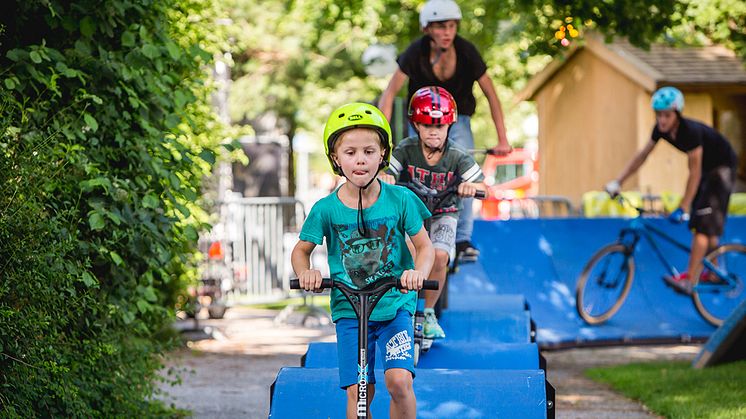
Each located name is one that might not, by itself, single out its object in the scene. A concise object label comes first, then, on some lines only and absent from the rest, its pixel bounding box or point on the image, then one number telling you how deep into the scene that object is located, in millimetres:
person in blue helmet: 24672
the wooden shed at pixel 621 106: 51312
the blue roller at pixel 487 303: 20109
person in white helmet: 18277
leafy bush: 12008
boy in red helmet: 15203
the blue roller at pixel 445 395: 12312
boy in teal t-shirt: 11422
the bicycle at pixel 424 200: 15312
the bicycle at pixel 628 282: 25828
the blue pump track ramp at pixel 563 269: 26687
